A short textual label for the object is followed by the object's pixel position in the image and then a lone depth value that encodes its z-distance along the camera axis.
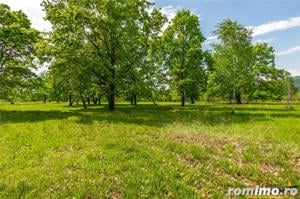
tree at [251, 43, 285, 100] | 29.26
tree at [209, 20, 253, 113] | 15.84
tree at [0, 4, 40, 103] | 15.68
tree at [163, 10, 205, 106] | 21.82
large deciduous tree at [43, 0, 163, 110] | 14.42
